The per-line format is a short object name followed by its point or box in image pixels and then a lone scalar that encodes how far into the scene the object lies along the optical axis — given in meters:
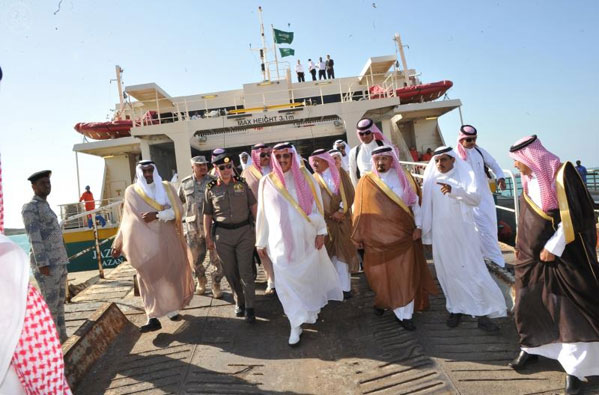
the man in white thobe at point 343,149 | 7.70
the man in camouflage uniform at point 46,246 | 3.68
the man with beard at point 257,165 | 5.32
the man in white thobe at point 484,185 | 4.78
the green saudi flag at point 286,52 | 19.22
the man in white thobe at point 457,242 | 3.45
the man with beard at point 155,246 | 4.02
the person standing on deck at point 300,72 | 18.19
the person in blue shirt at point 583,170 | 13.46
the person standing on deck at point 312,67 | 18.58
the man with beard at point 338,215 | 4.65
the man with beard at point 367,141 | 4.95
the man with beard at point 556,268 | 2.48
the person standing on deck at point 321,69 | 18.33
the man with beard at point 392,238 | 3.72
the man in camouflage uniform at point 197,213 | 5.07
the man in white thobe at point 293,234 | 3.63
